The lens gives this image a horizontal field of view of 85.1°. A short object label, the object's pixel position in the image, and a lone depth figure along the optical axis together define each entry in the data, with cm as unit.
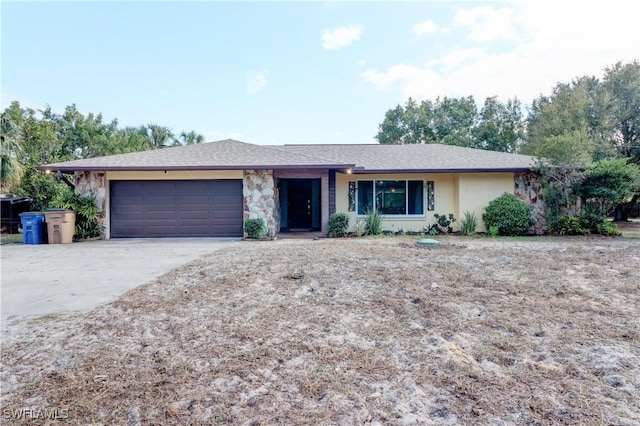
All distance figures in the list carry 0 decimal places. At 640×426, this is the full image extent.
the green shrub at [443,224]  1327
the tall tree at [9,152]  1231
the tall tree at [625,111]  1906
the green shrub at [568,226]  1173
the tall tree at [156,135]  2336
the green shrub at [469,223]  1272
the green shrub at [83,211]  1167
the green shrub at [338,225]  1218
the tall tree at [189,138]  2408
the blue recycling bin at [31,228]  1102
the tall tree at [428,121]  2944
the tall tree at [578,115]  1959
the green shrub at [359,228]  1258
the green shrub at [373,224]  1282
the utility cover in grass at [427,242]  997
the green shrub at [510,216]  1209
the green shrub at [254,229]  1170
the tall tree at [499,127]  2806
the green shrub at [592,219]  1172
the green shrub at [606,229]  1153
